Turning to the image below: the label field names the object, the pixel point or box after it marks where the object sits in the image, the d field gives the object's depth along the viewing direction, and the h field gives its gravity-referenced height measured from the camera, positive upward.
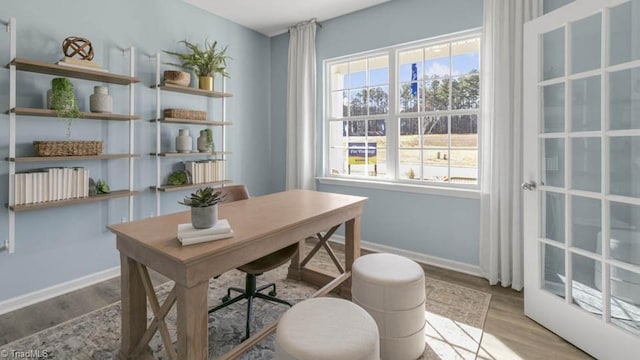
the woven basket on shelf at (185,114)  3.14 +0.64
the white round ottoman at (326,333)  1.19 -0.64
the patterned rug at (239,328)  1.85 -1.00
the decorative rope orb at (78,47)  2.46 +1.02
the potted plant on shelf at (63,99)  2.35 +0.58
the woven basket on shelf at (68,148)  2.33 +0.22
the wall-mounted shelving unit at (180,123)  3.10 +0.55
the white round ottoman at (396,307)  1.70 -0.72
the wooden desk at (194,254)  1.26 -0.35
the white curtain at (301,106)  3.96 +0.90
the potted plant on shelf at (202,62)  3.29 +1.21
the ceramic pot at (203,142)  3.40 +0.37
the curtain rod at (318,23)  3.90 +1.91
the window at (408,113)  3.09 +0.69
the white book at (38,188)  2.32 -0.09
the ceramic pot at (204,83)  3.39 +1.01
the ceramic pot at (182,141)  3.24 +0.36
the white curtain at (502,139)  2.59 +0.32
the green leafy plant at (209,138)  3.42 +0.41
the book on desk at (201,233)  1.33 -0.25
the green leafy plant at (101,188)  2.72 -0.11
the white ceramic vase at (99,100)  2.59 +0.63
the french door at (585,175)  1.72 +0.01
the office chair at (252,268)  1.96 -0.58
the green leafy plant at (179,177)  3.29 -0.01
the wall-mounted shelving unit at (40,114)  2.20 +0.47
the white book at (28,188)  2.28 -0.09
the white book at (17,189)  2.23 -0.10
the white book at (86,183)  2.57 -0.06
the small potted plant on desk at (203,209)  1.42 -0.15
